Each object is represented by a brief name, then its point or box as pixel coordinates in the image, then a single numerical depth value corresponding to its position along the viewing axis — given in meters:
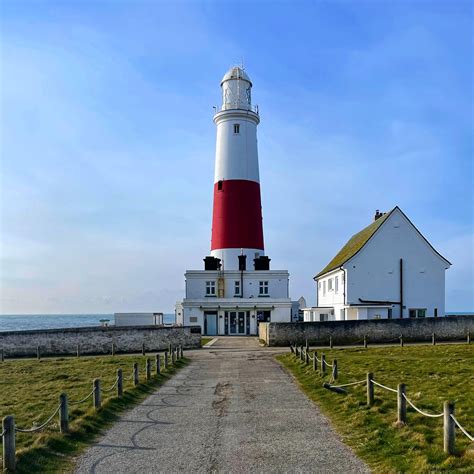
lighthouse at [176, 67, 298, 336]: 42.38
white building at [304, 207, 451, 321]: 36.25
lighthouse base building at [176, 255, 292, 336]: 42.22
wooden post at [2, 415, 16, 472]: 7.93
